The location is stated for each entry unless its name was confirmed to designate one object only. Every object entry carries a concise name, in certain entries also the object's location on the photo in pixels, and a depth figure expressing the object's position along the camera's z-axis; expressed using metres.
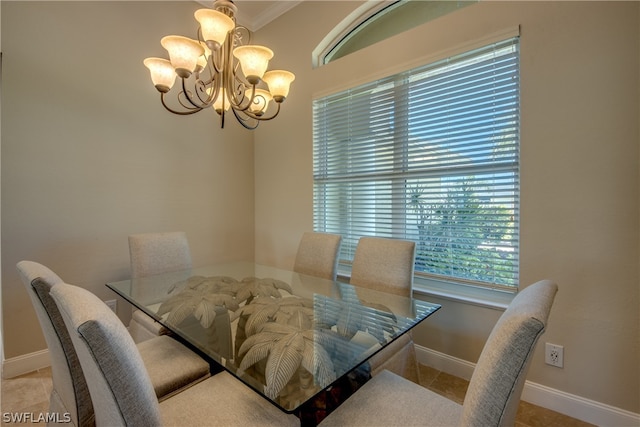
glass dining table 1.00
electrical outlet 1.71
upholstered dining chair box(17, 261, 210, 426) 1.04
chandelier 1.50
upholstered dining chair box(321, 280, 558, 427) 0.72
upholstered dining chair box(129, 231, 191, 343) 2.04
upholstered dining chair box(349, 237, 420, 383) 1.59
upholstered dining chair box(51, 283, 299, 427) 0.72
